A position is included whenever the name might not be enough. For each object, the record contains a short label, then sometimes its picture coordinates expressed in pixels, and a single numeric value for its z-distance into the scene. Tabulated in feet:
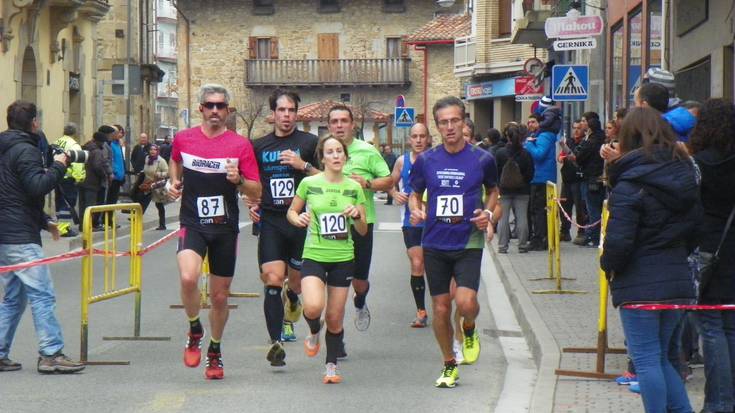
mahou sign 66.33
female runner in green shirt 30.99
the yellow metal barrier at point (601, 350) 30.63
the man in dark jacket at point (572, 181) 67.53
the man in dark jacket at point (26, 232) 32.04
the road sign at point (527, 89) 99.86
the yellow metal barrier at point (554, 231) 48.42
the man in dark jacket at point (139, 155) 108.78
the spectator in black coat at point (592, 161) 64.80
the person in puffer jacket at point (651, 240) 22.71
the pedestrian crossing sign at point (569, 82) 72.64
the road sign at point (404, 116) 152.66
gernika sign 66.85
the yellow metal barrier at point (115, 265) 35.17
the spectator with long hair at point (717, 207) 25.47
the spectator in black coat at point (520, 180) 65.41
